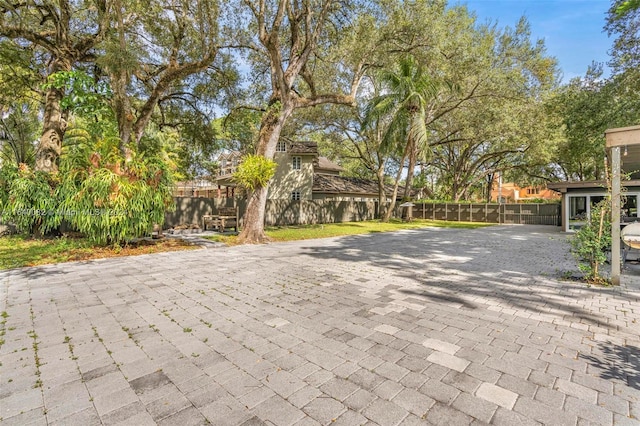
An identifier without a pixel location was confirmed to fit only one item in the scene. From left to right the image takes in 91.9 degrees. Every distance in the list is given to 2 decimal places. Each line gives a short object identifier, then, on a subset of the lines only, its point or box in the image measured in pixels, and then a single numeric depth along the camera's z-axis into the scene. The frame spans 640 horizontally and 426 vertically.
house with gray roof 21.98
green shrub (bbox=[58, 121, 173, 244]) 7.50
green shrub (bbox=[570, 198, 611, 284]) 5.23
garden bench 13.13
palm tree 17.45
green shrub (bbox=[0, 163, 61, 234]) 8.94
